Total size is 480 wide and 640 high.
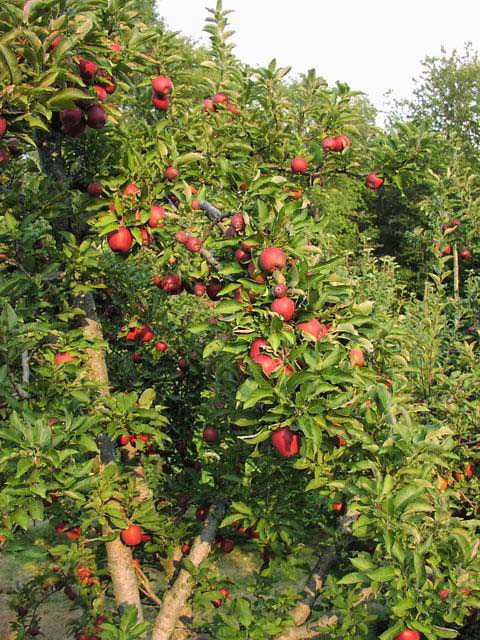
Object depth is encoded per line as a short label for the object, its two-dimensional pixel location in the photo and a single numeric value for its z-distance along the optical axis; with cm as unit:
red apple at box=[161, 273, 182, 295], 282
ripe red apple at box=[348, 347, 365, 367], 220
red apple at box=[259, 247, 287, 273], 207
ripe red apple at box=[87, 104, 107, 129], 261
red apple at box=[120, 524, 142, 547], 340
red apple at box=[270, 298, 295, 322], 201
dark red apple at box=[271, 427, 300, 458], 204
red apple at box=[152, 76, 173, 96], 342
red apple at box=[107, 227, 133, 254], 266
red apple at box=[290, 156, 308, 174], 359
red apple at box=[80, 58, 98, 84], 247
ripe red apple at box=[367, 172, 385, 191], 358
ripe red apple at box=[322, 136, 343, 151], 369
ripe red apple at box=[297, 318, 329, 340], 204
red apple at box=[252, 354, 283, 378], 198
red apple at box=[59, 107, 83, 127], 252
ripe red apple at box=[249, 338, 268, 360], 203
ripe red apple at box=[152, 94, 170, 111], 351
